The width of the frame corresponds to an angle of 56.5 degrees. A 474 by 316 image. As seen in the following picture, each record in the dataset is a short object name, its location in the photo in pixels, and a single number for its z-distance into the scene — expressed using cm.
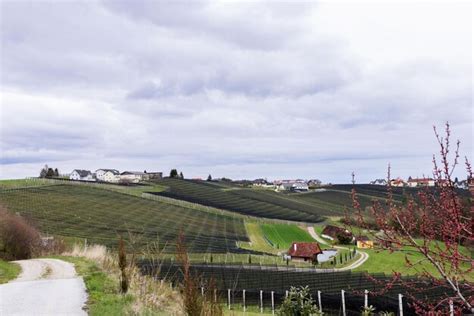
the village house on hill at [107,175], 14296
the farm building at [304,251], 5066
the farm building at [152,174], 16850
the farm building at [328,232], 6829
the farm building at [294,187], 14975
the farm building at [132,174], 15384
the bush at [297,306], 1169
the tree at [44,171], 11078
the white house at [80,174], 13025
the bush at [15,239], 2417
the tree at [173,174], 13565
